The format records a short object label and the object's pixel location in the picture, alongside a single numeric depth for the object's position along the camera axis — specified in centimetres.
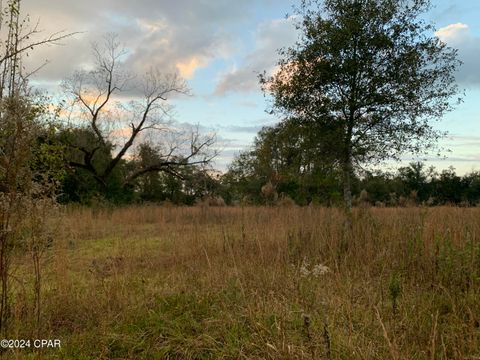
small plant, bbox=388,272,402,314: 359
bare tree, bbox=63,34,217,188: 2690
